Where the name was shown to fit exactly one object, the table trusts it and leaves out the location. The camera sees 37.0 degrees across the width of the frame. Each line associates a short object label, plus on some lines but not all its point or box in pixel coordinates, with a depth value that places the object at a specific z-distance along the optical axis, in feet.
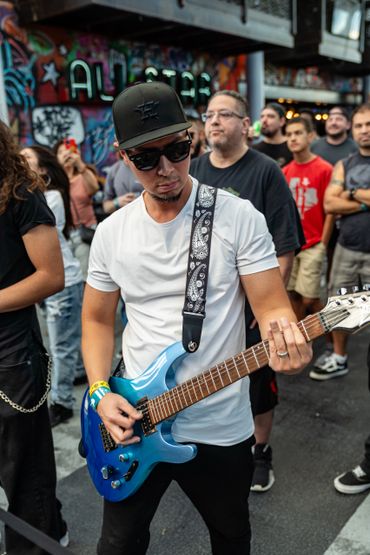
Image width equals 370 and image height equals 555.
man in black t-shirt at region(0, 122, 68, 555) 7.37
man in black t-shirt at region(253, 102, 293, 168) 18.89
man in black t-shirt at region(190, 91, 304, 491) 9.80
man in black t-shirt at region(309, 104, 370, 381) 13.55
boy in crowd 15.98
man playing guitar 5.84
